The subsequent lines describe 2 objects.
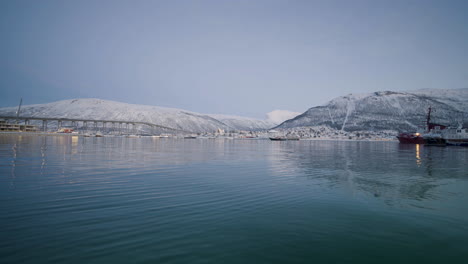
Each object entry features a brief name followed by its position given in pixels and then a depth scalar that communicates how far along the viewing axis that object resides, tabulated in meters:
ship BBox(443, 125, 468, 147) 91.00
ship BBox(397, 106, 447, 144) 101.50
